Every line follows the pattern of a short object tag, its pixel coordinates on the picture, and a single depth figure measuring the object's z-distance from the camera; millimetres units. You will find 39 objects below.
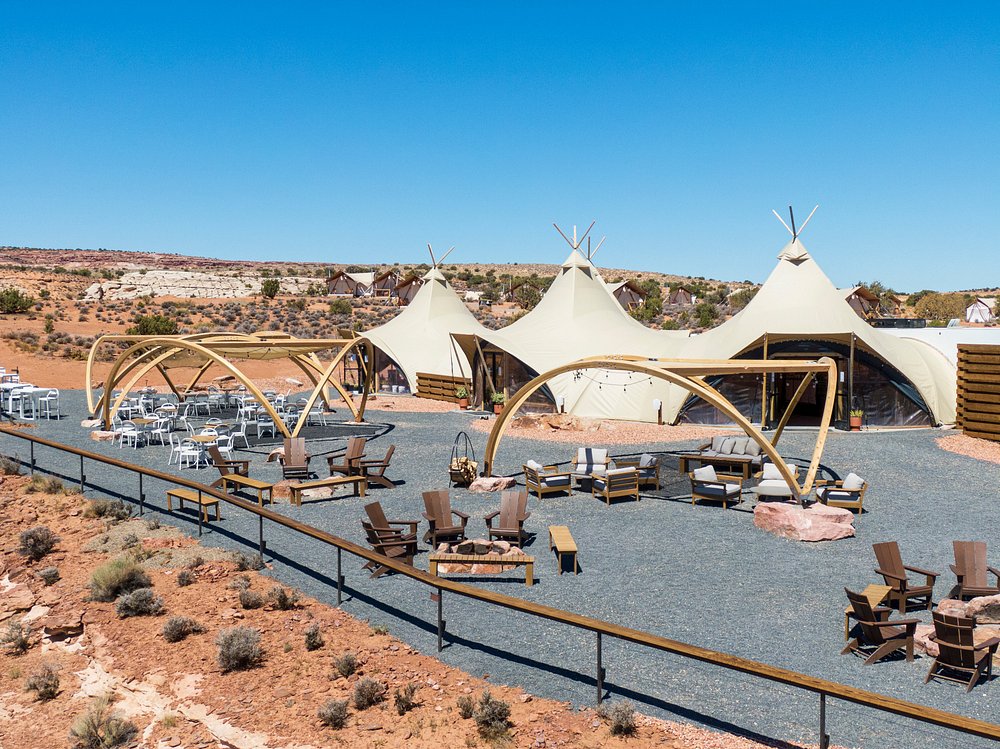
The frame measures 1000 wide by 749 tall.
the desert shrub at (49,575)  10641
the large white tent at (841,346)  23516
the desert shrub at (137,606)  9266
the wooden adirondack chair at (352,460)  15998
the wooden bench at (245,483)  13680
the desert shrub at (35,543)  11508
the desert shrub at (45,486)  14841
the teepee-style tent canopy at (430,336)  31859
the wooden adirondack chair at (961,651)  7145
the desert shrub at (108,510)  12934
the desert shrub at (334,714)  6730
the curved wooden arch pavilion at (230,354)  19641
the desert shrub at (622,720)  6301
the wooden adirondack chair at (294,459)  15703
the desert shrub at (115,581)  9781
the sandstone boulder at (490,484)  15344
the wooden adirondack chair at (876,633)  7605
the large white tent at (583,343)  25688
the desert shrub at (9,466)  16203
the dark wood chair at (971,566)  9289
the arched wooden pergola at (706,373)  13617
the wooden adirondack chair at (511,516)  11461
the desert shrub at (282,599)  9164
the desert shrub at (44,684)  7793
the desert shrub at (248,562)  10391
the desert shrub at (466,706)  6711
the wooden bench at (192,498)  12636
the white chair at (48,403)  25294
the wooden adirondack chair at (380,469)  15656
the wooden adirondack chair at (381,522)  10766
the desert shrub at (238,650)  7867
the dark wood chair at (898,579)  8820
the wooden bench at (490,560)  10000
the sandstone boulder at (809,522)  11922
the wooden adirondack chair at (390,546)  10522
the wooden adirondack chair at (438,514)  11531
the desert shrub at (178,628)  8609
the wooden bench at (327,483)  14188
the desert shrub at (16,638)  8867
